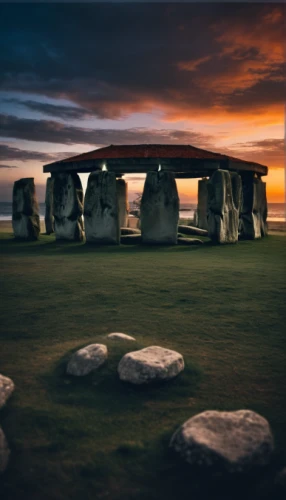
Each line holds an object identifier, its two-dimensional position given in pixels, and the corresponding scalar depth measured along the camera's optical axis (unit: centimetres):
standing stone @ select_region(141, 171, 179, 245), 1080
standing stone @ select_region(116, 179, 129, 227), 1678
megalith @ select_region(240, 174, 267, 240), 1337
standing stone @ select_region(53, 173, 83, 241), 1225
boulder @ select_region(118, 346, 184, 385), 280
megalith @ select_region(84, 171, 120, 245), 1094
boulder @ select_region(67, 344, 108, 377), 297
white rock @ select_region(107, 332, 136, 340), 343
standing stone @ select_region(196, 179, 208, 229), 1688
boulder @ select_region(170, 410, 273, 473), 199
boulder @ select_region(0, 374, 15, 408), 257
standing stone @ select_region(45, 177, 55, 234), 1505
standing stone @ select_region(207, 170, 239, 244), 1098
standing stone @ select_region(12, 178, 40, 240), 1247
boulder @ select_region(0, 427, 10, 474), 203
